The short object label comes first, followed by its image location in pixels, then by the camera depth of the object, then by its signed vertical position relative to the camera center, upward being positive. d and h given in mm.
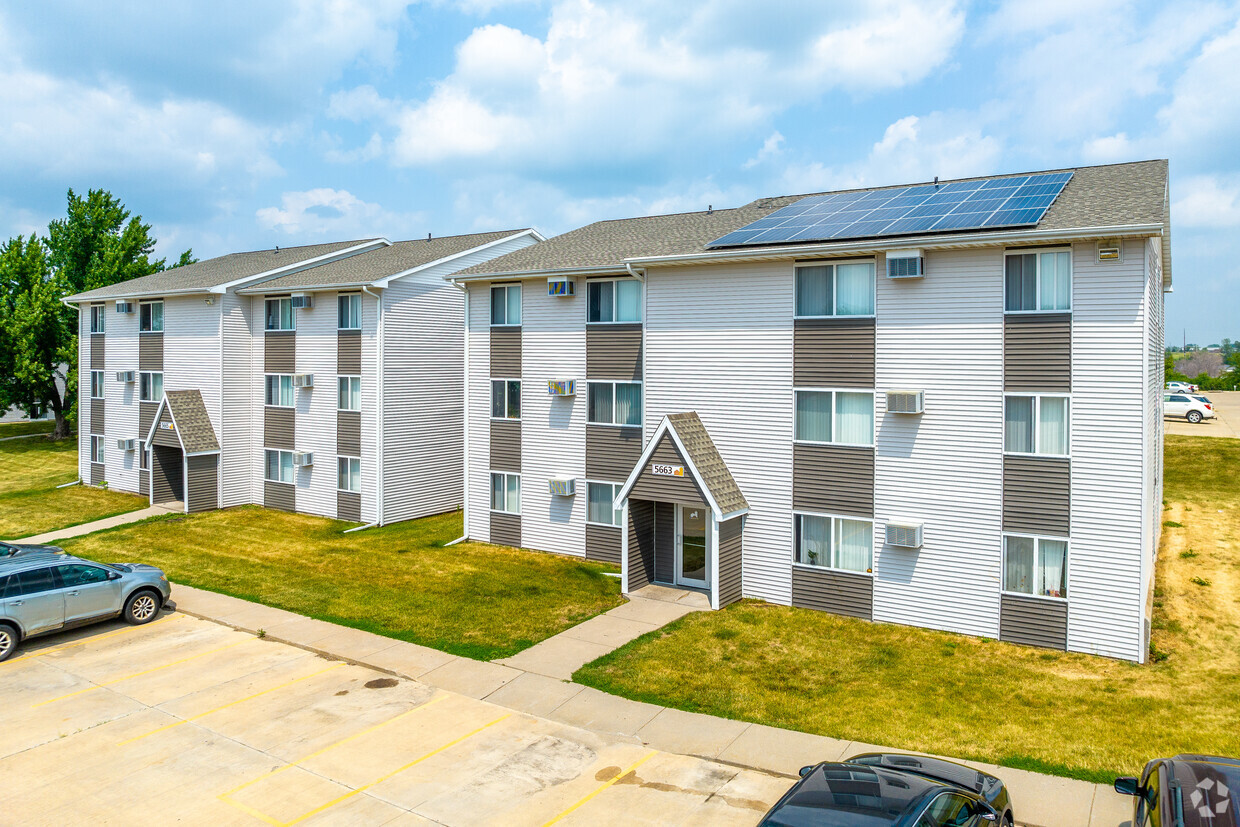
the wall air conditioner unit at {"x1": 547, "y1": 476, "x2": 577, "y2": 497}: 22203 -2236
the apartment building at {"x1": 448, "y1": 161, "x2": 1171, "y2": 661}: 14961 +109
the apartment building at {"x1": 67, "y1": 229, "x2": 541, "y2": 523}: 27016 +797
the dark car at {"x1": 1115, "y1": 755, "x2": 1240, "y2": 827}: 6578 -3376
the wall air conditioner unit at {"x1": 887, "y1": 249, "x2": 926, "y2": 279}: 16234 +2999
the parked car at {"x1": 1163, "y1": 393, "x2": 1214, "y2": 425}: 40844 +121
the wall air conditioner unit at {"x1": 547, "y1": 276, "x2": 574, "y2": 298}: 21844 +3345
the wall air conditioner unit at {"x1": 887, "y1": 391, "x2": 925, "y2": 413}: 16344 +161
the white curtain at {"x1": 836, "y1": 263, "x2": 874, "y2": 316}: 17141 +2592
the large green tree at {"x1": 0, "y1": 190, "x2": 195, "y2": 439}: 43531 +6774
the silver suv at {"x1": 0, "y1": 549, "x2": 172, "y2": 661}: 15359 -3934
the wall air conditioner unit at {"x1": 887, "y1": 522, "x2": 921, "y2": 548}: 16375 -2641
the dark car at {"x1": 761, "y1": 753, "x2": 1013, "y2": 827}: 7004 -3673
